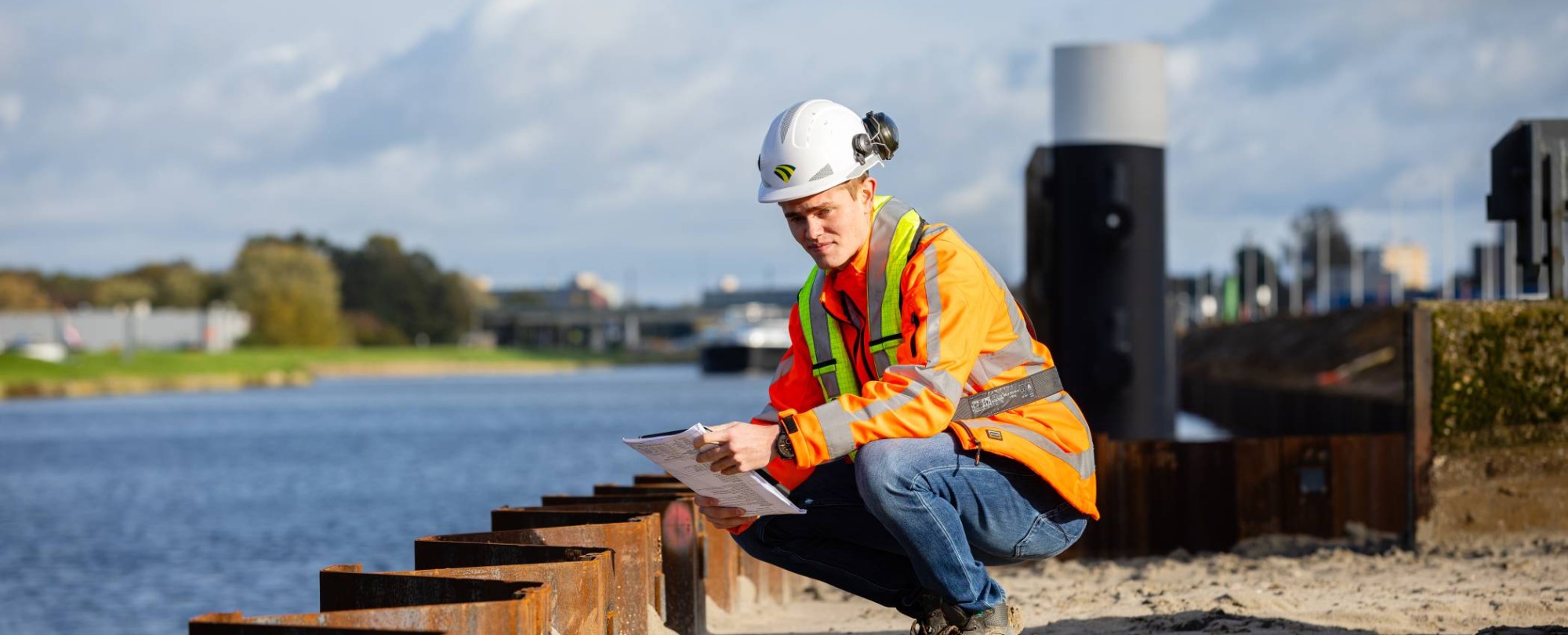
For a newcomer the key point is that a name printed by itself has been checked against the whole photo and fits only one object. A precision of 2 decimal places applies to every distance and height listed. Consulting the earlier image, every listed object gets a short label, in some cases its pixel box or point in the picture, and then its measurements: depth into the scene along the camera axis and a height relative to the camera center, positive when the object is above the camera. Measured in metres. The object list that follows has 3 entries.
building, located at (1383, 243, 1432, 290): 93.19 +2.51
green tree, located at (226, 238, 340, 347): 121.94 +1.79
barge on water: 110.75 -2.16
